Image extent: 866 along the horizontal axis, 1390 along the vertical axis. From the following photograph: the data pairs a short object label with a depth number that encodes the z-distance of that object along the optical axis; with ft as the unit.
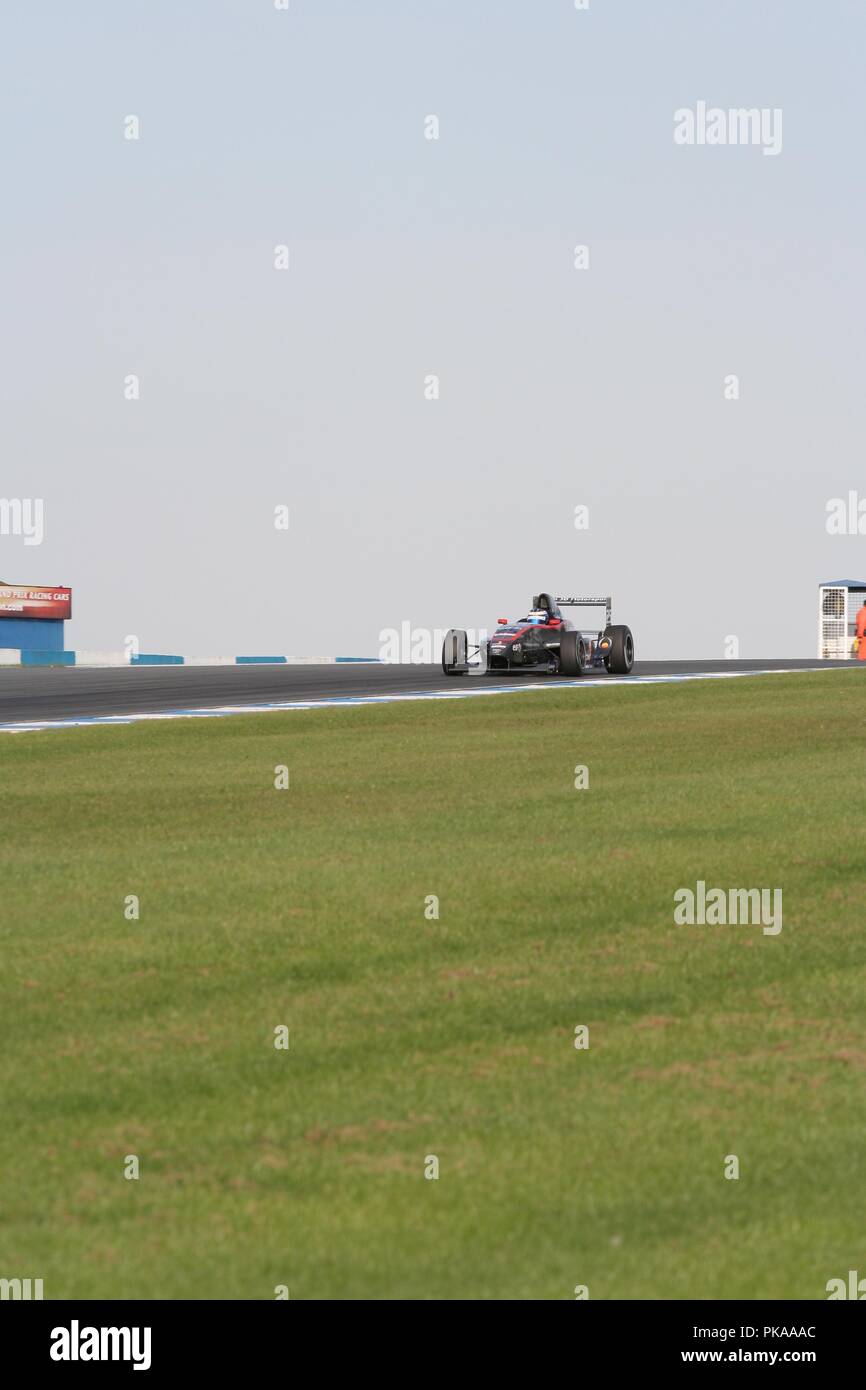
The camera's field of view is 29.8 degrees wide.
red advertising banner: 302.86
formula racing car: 104.63
